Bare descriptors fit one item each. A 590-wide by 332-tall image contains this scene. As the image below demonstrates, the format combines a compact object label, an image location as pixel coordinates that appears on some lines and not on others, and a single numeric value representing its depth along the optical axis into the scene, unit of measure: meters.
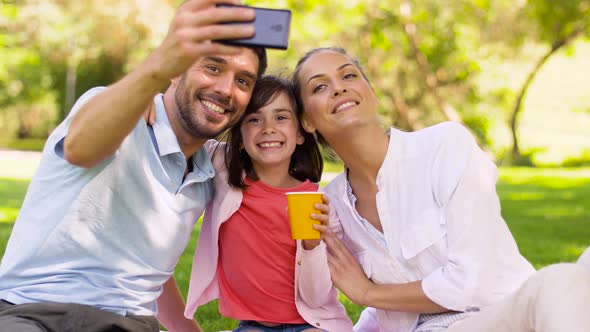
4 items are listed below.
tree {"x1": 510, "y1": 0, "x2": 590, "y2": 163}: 16.42
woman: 2.99
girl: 3.48
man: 2.73
